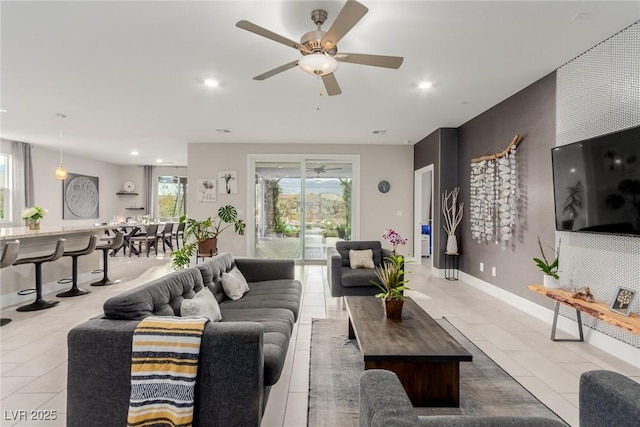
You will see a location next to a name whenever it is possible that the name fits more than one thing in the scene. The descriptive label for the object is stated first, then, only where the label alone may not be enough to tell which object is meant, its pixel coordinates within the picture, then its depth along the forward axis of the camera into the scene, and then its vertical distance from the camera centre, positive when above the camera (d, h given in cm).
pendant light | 606 +67
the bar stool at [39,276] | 404 -85
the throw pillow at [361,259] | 437 -65
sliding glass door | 744 +8
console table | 232 -78
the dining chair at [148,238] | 840 -75
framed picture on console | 250 -69
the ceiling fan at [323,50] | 210 +116
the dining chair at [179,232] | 954 -66
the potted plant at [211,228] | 649 -38
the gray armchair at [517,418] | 101 -63
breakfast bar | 409 -78
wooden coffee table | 192 -86
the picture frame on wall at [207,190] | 709 +43
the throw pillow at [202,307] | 204 -63
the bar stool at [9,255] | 354 -50
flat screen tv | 250 +24
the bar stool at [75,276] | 468 -97
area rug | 200 -123
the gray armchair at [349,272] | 404 -78
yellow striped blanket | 154 -79
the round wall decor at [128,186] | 1089 +78
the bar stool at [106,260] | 535 -86
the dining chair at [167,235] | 901 -70
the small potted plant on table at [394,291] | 256 -63
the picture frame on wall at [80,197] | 874 +36
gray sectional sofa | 159 -80
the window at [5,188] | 709 +46
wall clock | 730 +55
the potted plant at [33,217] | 455 -11
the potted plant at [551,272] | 325 -61
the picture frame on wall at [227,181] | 712 +63
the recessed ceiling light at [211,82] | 378 +149
